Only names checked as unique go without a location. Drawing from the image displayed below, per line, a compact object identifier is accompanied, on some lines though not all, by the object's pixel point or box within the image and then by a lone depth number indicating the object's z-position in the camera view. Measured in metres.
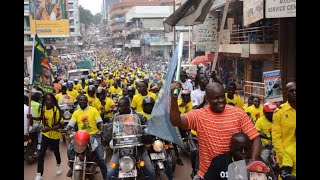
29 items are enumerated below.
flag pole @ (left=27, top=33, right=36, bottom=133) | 6.60
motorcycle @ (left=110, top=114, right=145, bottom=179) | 4.89
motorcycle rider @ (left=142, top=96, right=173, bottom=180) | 6.95
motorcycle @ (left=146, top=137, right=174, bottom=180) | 5.41
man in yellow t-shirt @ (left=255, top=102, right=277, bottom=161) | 5.83
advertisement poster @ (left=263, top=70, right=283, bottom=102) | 6.35
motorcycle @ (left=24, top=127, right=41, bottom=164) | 8.29
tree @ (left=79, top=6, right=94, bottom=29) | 117.39
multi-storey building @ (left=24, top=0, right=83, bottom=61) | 50.84
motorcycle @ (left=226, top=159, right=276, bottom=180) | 2.72
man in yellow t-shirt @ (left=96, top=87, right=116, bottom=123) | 8.91
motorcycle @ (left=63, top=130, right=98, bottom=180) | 5.40
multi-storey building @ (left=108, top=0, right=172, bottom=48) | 92.43
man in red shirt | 3.48
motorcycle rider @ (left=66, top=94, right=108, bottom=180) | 6.48
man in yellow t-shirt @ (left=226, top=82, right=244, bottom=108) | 7.85
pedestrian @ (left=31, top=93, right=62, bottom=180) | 6.81
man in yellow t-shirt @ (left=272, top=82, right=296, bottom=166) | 4.00
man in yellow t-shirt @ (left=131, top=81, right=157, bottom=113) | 8.42
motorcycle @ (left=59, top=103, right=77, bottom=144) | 10.46
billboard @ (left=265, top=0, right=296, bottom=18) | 9.16
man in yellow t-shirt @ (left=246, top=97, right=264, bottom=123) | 7.41
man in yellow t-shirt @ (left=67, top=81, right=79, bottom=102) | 12.00
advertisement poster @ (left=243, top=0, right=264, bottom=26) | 11.97
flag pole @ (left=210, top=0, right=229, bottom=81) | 5.85
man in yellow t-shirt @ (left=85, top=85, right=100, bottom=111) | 9.15
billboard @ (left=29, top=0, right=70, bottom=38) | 37.88
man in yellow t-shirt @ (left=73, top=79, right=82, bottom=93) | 14.49
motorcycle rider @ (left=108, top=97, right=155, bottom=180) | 5.16
